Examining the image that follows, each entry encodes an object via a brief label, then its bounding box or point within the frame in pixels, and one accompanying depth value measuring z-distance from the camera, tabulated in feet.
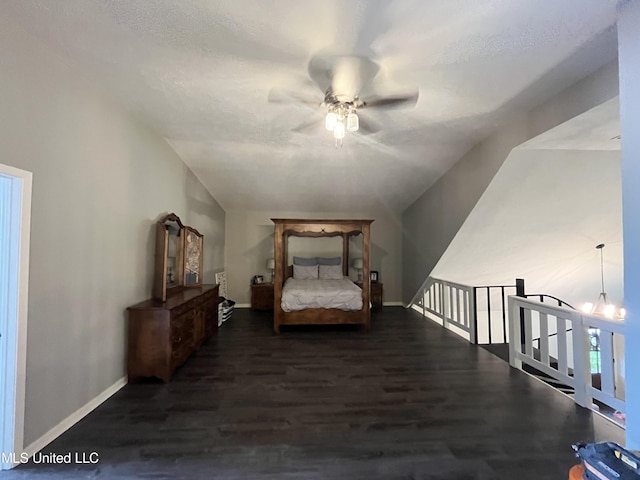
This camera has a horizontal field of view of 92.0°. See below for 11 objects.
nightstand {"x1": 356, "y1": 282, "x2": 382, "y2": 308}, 22.67
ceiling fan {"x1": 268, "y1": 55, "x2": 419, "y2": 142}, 7.28
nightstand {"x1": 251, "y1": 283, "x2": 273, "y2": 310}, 21.85
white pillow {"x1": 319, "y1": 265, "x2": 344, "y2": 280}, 22.01
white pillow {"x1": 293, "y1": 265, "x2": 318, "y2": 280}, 22.09
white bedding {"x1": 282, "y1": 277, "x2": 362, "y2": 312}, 16.42
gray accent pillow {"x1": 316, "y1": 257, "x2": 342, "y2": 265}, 22.68
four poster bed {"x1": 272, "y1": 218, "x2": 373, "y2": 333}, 16.42
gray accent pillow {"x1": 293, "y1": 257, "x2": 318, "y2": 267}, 22.52
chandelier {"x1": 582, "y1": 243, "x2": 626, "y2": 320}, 18.92
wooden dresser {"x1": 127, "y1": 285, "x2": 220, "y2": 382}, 10.09
